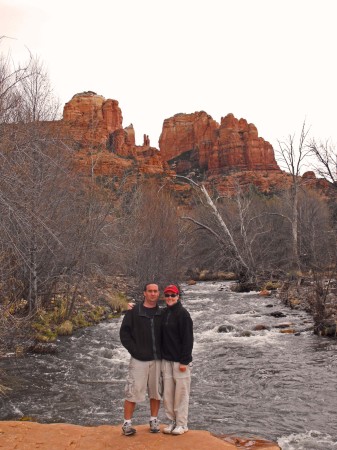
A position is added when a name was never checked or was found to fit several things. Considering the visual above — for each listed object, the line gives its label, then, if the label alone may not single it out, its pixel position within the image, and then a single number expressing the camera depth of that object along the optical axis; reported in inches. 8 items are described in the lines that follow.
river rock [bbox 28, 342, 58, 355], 439.2
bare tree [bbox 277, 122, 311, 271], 1053.2
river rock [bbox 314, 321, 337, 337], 492.7
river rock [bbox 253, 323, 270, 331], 551.6
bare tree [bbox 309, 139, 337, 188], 729.0
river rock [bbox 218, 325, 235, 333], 552.7
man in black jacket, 203.3
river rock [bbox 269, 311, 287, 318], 631.8
